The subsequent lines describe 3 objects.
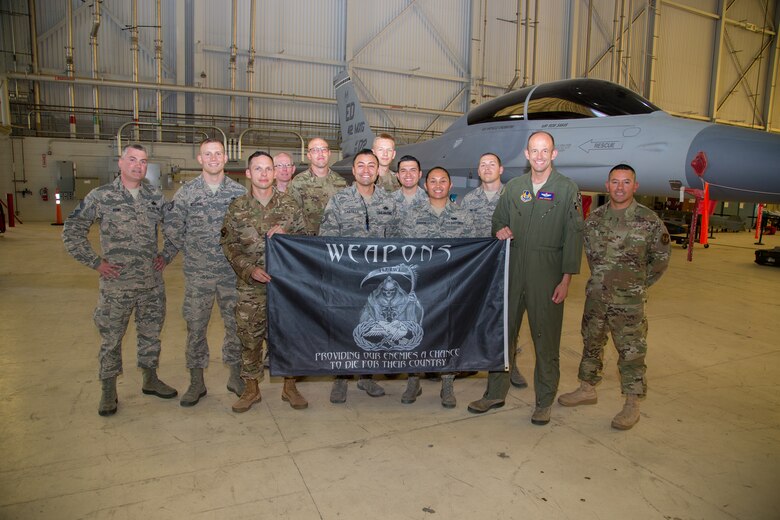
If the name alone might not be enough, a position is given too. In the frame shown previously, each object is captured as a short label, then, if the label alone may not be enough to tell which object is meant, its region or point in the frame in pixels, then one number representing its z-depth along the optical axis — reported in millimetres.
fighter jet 6258
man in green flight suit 3572
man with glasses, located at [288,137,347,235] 5039
